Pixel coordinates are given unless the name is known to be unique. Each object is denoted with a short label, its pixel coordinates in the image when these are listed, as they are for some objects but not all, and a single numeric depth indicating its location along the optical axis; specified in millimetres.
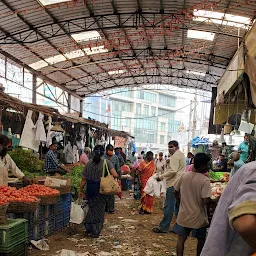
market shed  11039
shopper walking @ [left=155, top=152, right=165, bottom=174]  9875
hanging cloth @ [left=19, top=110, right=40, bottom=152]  8539
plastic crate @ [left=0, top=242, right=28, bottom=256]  4305
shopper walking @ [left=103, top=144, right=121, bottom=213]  8977
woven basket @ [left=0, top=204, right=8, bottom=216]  4193
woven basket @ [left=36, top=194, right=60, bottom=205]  5621
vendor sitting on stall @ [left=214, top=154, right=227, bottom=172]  11898
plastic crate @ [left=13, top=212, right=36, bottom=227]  5098
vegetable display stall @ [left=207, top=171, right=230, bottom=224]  4321
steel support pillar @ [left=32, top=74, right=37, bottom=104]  16897
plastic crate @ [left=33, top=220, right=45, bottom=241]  5574
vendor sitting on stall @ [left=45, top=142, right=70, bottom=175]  8094
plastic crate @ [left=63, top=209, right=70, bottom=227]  6825
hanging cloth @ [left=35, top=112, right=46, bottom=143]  8688
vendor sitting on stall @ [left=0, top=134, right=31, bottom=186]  5504
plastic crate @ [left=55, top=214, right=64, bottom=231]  6436
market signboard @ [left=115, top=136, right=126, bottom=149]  22377
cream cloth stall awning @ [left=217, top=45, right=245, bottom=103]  5082
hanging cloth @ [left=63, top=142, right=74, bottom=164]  12570
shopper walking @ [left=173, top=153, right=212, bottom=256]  4266
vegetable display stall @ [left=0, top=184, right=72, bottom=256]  4352
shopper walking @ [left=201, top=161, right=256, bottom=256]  1213
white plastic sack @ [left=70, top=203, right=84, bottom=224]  6785
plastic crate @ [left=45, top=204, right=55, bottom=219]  5954
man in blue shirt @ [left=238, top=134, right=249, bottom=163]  9148
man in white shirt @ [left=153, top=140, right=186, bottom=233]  6850
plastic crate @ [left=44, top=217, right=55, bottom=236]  6015
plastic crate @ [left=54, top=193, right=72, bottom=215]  6439
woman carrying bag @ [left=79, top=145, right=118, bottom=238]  6500
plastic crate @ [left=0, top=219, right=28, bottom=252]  4234
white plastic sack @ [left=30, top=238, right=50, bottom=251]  5438
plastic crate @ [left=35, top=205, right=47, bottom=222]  5594
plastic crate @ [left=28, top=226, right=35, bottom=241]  5384
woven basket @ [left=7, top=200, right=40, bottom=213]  4883
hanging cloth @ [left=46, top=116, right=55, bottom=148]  9627
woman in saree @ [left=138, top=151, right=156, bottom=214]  9227
